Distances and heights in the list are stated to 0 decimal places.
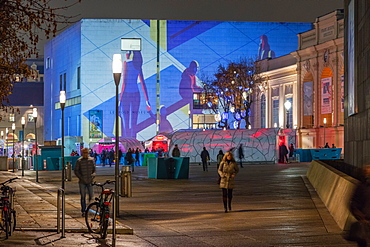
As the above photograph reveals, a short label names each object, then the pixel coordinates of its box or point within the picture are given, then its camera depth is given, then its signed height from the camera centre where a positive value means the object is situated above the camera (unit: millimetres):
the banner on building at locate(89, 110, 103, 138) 115375 +3249
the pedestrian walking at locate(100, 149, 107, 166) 71844 -1018
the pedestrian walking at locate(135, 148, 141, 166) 66644 -1129
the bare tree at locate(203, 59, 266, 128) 86688 +7160
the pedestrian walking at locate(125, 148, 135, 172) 54531 -924
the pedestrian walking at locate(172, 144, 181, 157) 53781 -500
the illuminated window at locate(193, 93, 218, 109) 94375 +6257
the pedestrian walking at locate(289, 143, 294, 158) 66375 -348
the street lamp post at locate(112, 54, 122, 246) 19266 +1912
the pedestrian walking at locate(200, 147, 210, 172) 49844 -753
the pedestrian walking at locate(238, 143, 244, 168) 57562 -472
